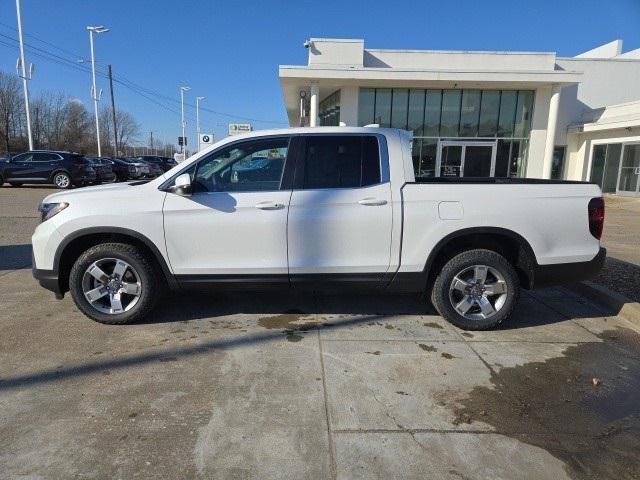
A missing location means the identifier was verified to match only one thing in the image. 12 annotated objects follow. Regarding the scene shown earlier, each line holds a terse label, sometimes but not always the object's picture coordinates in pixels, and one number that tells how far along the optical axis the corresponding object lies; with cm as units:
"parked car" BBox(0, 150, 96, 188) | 2064
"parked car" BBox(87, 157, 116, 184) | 2302
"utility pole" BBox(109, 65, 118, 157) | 4481
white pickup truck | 422
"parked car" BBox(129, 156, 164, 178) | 3135
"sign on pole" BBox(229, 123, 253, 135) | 2021
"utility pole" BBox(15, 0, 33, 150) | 2836
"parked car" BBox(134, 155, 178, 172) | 3509
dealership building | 2078
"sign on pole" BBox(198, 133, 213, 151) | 1915
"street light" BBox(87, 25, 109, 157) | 3697
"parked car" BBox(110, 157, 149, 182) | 2741
